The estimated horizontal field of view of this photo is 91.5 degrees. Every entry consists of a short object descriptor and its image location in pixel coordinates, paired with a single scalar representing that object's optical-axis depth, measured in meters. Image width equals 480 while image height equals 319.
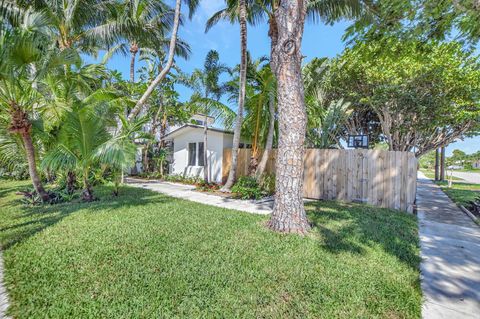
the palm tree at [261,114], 10.14
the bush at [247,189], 9.16
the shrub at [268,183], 10.21
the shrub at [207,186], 11.04
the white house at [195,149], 13.48
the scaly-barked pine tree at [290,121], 4.88
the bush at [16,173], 13.33
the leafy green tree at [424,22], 4.48
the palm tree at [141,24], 11.47
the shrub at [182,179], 13.55
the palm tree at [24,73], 4.68
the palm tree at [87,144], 6.59
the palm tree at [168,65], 9.99
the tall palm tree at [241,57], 9.64
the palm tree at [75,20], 10.61
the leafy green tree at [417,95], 12.93
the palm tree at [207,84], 12.33
